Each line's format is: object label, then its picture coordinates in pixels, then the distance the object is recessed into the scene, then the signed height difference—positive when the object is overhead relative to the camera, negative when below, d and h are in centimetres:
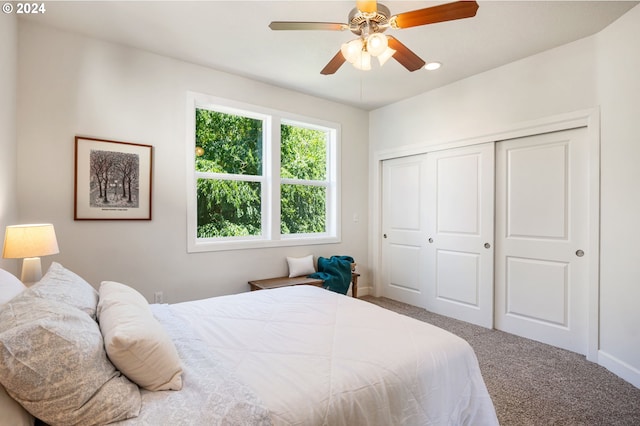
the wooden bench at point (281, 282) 342 -78
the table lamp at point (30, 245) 193 -22
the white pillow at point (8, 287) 122 -33
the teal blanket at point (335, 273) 376 -74
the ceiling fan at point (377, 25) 169 +107
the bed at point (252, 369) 93 -61
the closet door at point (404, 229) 410 -22
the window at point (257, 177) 339 +41
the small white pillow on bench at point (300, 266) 382 -65
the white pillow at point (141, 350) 103 -46
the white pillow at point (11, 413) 82 -53
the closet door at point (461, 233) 339 -22
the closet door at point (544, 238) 279 -22
